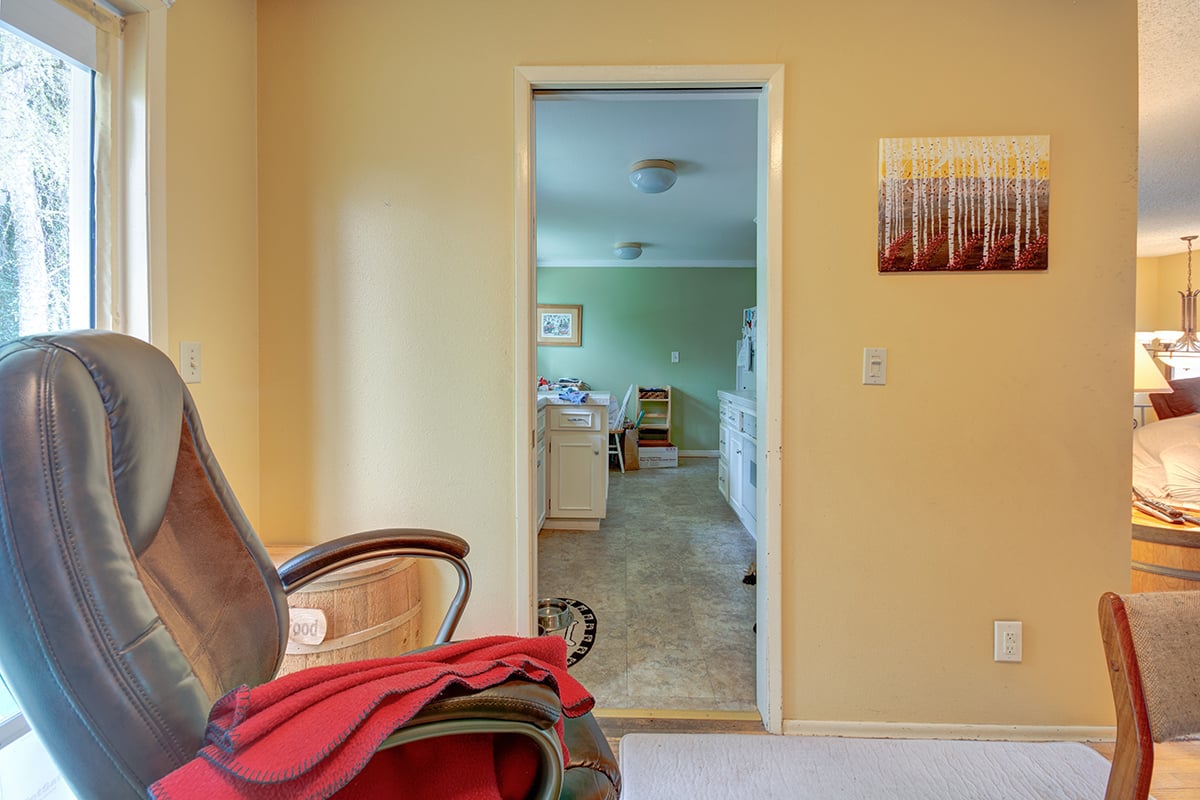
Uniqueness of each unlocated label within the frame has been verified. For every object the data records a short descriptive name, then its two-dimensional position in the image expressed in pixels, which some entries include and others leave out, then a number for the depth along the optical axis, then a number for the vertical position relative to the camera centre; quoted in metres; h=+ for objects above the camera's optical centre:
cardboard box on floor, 5.54 -0.75
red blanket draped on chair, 0.52 -0.41
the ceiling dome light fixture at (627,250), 4.94 +1.50
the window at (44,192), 1.01 +0.45
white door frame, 1.47 +0.22
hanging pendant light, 3.86 +0.67
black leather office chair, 0.51 -0.23
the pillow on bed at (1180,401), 2.56 -0.05
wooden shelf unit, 5.80 -0.27
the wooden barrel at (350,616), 1.32 -0.64
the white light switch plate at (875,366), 1.49 +0.08
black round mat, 1.90 -1.04
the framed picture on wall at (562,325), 5.86 +0.83
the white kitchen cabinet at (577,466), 3.25 -0.51
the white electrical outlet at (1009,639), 1.48 -0.77
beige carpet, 1.29 -1.08
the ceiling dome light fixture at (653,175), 2.79 +1.29
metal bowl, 2.11 -1.03
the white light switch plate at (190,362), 1.30 +0.09
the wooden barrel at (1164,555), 1.70 -0.60
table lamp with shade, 1.85 +0.06
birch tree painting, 1.45 +0.58
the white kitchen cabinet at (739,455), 3.12 -0.46
